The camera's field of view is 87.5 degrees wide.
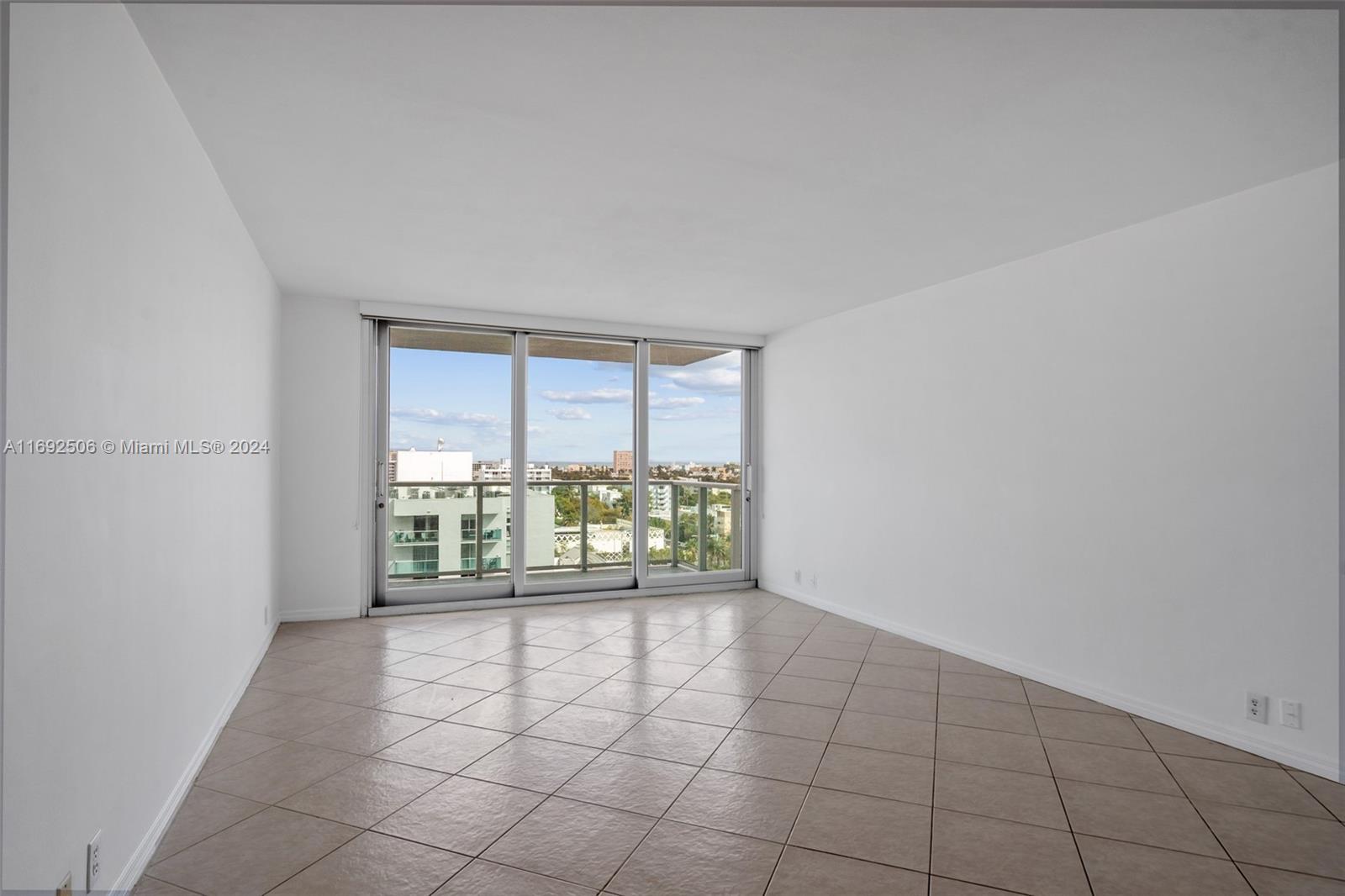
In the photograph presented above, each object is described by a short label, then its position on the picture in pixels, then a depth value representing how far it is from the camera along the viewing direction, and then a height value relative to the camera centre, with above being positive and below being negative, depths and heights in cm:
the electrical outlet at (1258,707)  302 -107
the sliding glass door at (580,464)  613 -10
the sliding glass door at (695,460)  661 -6
